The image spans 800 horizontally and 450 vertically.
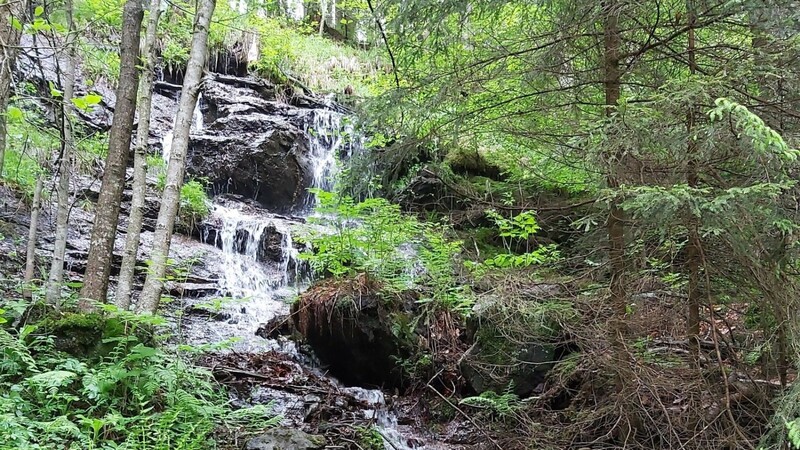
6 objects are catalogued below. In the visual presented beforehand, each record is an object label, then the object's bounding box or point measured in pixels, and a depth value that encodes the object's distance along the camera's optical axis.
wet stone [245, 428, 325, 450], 4.40
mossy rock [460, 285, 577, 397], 6.12
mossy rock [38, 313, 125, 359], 4.38
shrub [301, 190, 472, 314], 7.14
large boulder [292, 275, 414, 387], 7.15
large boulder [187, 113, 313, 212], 13.41
